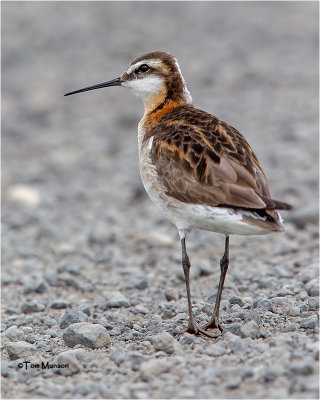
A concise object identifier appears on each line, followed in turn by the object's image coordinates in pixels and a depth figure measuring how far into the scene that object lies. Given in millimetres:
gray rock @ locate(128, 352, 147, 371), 12852
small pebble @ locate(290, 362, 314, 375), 11430
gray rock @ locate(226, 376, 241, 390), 11523
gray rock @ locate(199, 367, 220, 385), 11828
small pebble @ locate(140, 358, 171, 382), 12305
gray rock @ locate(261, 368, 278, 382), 11469
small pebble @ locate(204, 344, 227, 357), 12945
